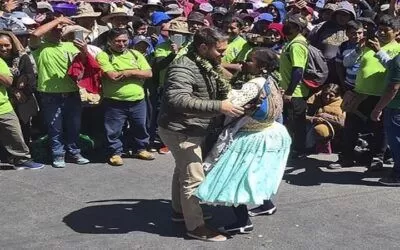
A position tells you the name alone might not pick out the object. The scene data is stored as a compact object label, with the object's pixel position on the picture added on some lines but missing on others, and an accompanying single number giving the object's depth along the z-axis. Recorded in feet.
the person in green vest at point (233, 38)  25.57
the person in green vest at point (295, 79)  24.25
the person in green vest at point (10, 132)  22.72
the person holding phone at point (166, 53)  25.11
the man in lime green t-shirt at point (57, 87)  23.85
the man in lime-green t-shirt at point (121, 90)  24.02
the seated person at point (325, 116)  26.27
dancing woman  16.20
